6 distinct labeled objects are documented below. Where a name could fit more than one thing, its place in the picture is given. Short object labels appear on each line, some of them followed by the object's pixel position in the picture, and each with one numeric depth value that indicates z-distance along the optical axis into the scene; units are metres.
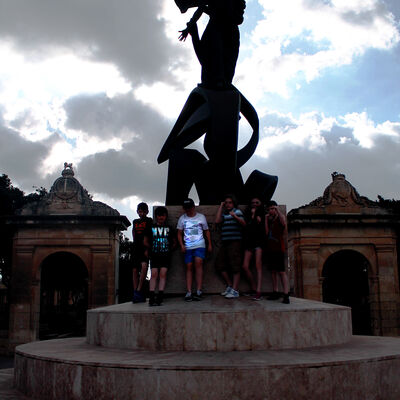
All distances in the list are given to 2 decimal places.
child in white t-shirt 7.20
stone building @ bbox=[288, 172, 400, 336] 19.83
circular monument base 4.77
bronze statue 8.90
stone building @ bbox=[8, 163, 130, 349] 19.70
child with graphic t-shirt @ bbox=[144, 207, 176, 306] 7.13
